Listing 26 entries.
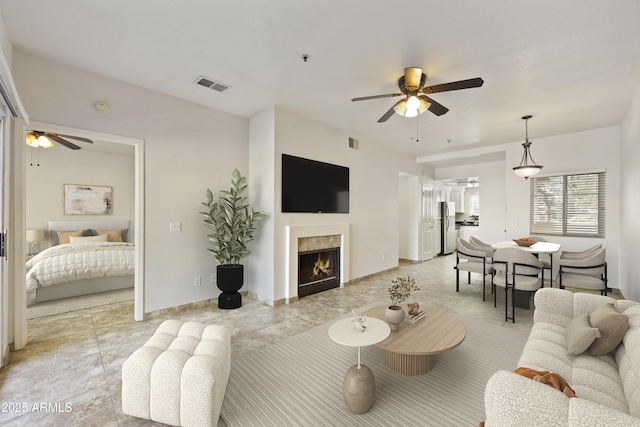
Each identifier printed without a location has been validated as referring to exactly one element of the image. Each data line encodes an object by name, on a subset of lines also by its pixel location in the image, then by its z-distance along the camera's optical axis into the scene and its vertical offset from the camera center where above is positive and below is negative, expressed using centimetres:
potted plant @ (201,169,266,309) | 387 -37
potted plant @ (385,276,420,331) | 244 -81
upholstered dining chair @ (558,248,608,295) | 367 -88
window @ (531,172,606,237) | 510 +15
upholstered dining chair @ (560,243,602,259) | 435 -68
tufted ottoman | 166 -108
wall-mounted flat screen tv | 429 +43
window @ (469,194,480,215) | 1130 +28
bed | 405 -93
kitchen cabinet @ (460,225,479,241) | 970 -69
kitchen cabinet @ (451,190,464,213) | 1069 +50
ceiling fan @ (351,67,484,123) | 286 +125
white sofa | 98 -81
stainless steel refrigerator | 911 -48
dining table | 405 -56
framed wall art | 591 +24
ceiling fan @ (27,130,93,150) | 383 +103
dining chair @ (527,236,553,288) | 532 -84
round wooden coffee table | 214 -106
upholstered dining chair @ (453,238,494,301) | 447 -78
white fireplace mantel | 425 -47
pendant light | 457 +72
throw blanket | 133 -86
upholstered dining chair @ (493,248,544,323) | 352 -77
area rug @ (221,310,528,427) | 186 -140
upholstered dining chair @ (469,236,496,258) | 500 -64
